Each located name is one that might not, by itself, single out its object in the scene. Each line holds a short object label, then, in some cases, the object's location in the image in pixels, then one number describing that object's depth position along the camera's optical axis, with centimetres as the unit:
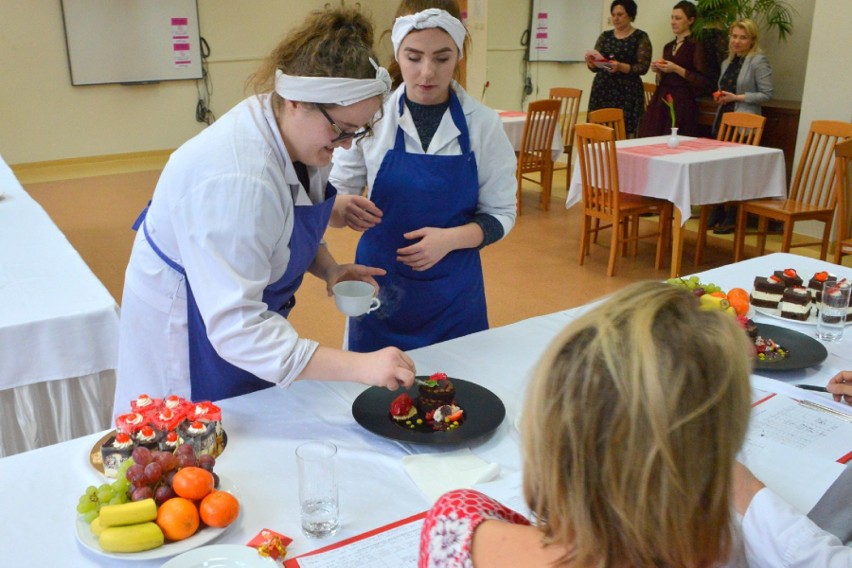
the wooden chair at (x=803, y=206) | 491
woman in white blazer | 614
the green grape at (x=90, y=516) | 116
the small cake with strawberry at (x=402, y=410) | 153
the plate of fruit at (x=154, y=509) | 111
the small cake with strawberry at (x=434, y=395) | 153
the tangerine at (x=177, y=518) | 113
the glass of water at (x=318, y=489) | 120
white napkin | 134
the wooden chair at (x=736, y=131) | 540
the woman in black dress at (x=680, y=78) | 656
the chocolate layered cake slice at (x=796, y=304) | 209
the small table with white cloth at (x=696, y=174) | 483
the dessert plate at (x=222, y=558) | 109
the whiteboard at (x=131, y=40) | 781
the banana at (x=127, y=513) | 112
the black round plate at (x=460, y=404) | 145
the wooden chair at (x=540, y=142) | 650
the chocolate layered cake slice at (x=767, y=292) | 218
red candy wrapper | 112
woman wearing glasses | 141
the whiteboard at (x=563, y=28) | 989
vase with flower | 532
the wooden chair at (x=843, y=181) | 436
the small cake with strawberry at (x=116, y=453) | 130
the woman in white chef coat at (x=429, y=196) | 214
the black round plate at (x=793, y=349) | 178
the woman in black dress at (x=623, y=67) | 655
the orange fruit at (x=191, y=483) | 117
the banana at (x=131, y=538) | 110
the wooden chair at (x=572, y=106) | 734
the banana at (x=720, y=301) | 193
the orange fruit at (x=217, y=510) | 117
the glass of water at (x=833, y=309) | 199
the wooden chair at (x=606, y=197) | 494
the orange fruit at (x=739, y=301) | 204
